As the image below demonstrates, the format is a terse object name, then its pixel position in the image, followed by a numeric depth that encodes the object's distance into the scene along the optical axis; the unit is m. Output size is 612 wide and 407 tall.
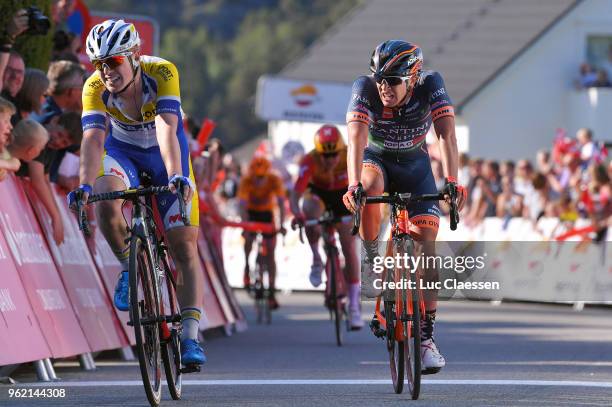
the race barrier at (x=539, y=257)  22.06
